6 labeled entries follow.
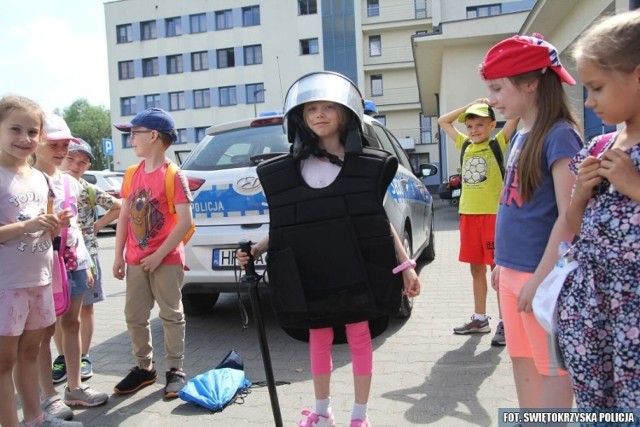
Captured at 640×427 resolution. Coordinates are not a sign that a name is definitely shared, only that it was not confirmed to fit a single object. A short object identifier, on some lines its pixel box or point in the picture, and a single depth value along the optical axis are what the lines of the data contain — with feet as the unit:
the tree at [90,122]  250.16
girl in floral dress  4.83
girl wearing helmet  7.95
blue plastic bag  10.08
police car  13.73
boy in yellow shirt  12.81
